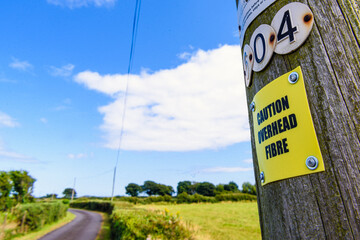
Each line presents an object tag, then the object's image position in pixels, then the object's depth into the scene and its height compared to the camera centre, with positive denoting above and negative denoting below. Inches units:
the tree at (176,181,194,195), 2967.0 +203.4
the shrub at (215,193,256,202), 1684.3 +38.2
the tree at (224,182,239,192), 2773.1 +191.5
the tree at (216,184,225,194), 2632.9 +167.5
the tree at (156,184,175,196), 3351.4 +188.2
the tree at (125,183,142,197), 3479.3 +206.9
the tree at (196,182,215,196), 2780.5 +175.3
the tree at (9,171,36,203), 778.3 +70.9
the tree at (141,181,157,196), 3394.4 +215.9
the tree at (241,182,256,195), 2049.0 +133.8
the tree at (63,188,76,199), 3872.3 +183.6
